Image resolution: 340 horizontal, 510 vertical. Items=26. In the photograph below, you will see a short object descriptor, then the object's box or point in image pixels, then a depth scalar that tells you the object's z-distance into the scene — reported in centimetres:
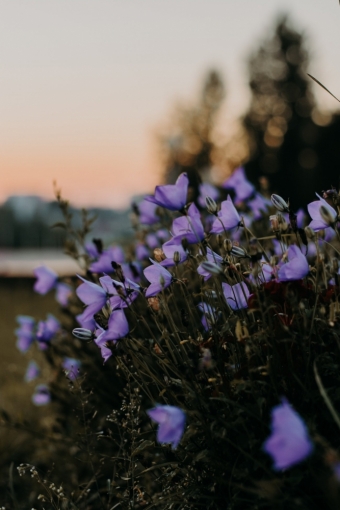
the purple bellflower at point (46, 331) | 120
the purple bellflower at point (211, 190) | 129
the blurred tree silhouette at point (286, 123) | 2307
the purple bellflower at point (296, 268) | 72
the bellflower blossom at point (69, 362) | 116
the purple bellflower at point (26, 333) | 130
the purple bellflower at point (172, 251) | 78
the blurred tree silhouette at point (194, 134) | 2317
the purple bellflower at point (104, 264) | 98
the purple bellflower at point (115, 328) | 73
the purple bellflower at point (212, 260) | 75
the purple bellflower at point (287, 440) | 52
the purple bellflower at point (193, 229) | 78
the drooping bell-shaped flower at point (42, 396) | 129
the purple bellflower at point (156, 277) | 76
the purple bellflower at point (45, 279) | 121
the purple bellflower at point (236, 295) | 77
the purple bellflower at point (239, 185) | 116
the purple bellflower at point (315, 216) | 77
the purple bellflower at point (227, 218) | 82
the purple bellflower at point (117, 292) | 76
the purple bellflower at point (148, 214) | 121
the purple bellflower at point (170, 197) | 77
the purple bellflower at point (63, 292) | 136
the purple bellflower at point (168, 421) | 60
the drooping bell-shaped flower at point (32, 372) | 143
